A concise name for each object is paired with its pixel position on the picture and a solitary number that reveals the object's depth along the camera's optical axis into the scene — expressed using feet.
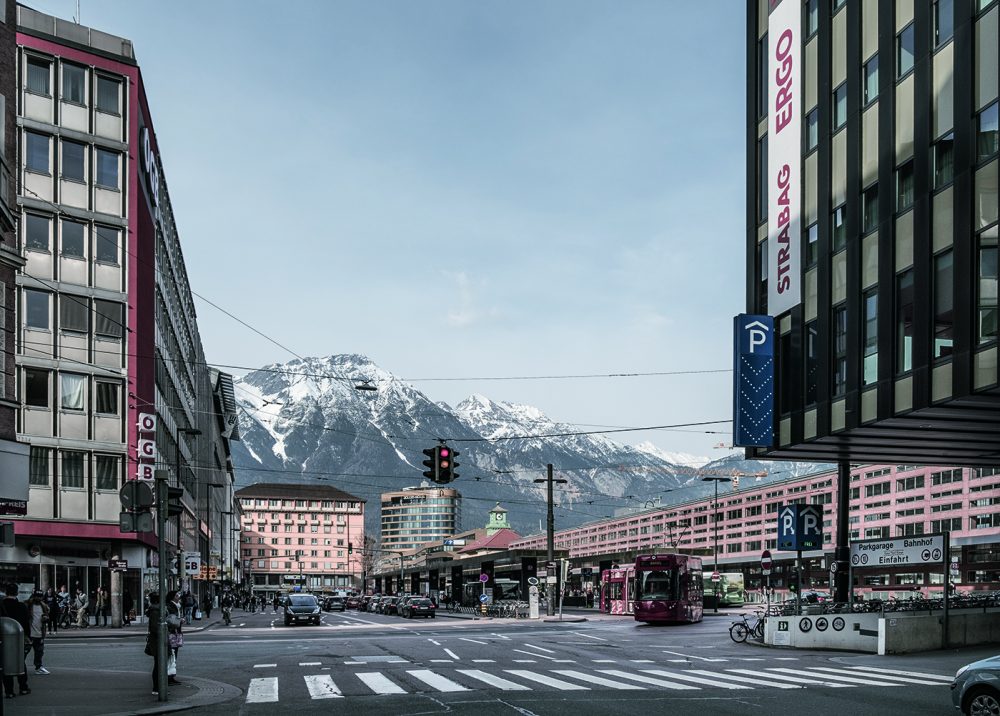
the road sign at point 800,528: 121.29
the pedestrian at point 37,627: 84.99
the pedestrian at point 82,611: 175.22
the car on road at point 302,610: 198.70
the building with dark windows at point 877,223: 89.04
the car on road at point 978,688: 47.96
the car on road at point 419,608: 252.83
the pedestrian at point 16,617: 67.10
